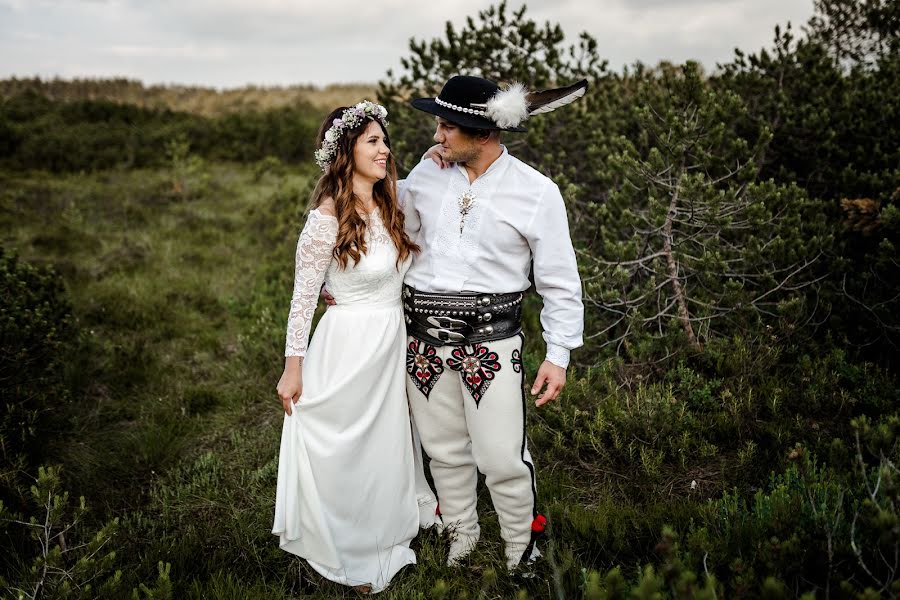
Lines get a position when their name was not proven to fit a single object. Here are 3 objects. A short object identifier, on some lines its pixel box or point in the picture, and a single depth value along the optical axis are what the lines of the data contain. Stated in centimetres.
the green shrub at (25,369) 355
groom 268
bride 276
